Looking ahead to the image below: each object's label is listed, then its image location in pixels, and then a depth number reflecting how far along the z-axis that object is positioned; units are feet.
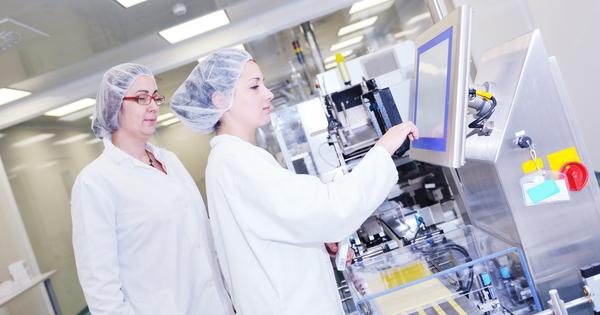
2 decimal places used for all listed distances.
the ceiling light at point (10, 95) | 12.33
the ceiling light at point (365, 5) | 14.51
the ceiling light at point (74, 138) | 16.02
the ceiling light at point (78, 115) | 15.58
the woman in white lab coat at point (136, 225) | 4.51
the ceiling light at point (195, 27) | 11.48
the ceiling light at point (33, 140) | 14.37
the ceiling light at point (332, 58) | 21.25
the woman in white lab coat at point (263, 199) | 3.34
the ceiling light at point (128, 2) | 9.23
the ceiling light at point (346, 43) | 20.35
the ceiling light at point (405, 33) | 16.15
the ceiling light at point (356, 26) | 17.70
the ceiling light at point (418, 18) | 13.85
